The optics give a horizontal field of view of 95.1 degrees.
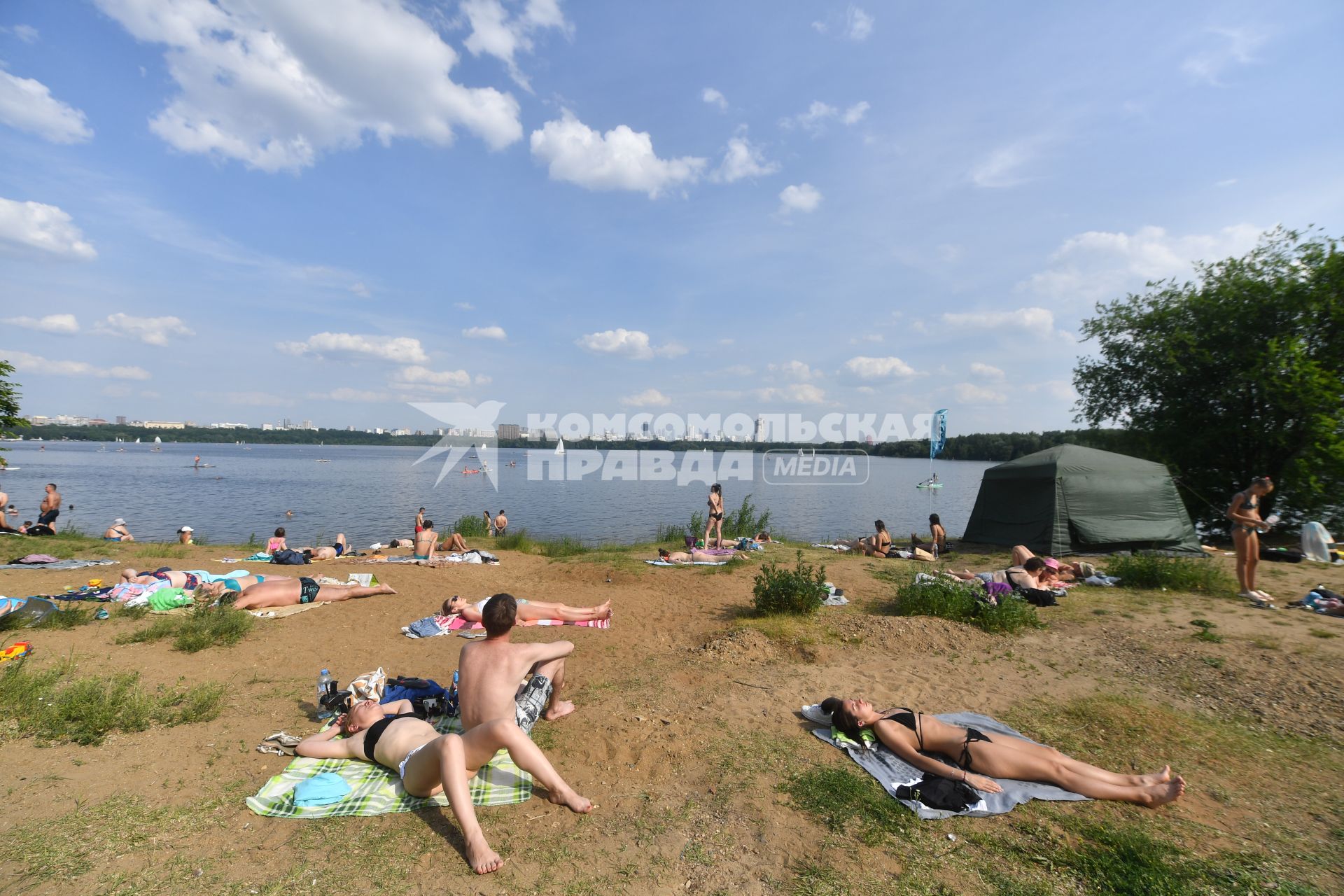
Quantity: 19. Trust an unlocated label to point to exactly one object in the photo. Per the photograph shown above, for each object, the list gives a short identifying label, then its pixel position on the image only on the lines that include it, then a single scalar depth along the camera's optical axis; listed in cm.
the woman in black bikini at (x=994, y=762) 382
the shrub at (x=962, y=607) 741
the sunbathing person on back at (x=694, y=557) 1309
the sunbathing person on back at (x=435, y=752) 339
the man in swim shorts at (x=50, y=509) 1391
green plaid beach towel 363
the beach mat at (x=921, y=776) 373
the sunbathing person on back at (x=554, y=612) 810
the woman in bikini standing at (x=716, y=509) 1452
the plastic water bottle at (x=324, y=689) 503
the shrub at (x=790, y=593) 816
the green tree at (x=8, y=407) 1318
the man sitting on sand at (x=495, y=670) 409
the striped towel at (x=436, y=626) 762
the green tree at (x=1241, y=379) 1373
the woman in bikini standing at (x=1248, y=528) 867
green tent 1284
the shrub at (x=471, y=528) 1781
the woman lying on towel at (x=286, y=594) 824
